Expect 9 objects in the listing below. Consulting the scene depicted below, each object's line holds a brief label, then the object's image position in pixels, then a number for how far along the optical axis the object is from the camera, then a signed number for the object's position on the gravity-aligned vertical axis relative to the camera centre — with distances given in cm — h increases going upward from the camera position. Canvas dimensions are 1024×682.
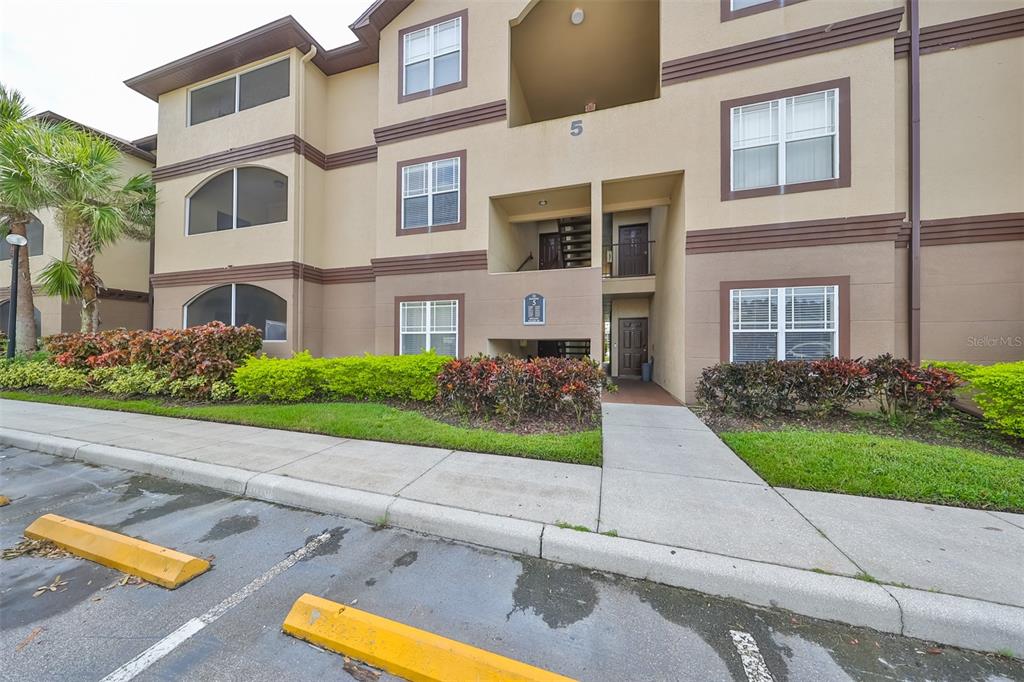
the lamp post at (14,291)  1048 +152
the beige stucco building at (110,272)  1375 +270
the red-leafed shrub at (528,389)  639 -77
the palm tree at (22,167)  1045 +489
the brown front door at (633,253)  1434 +349
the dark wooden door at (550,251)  1469 +362
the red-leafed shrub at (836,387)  593 -70
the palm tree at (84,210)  1066 +390
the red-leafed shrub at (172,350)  856 -16
